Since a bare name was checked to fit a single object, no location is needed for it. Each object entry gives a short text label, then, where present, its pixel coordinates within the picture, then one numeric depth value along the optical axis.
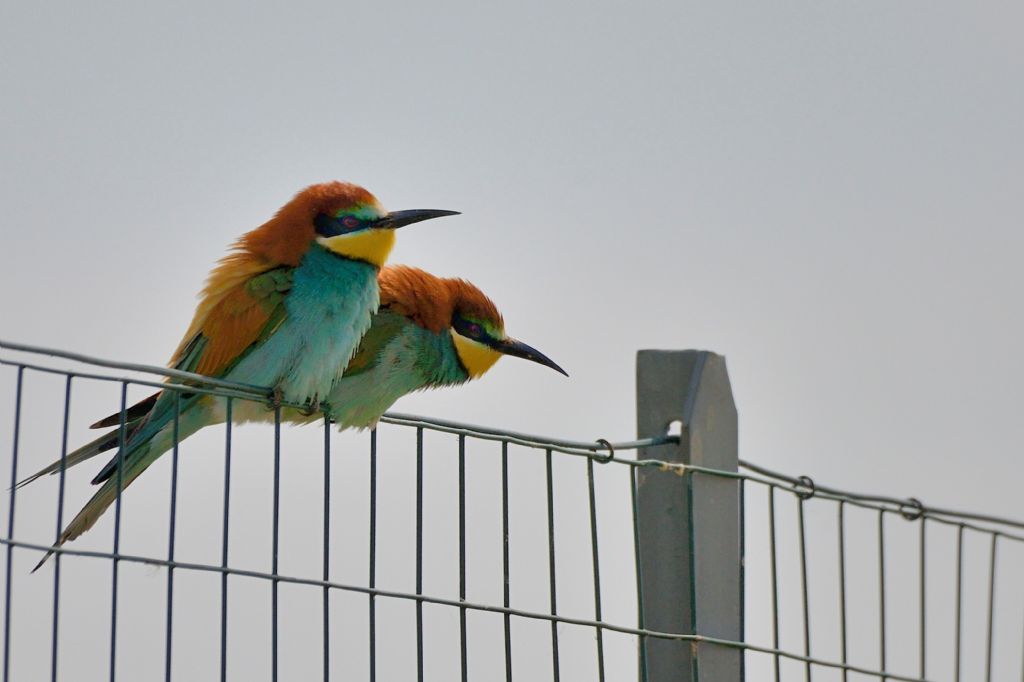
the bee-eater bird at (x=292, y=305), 7.50
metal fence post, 5.68
